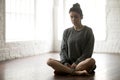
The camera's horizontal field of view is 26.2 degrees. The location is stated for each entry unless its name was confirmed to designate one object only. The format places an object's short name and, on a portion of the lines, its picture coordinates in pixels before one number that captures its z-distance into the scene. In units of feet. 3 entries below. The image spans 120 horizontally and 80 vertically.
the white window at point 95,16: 27.61
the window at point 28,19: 22.75
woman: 13.61
